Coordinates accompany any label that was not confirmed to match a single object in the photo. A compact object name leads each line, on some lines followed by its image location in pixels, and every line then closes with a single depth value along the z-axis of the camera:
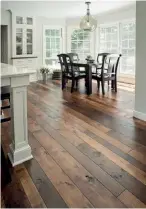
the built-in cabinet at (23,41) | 6.79
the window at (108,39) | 7.38
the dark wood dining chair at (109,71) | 5.26
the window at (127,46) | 6.84
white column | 2.07
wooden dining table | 5.20
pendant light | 5.16
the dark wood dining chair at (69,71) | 5.50
